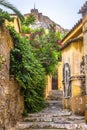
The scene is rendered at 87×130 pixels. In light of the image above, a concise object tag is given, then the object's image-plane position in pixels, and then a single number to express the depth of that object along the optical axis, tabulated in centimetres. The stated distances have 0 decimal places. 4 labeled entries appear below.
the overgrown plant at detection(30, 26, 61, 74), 2189
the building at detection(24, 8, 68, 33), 3966
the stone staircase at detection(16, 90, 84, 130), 1316
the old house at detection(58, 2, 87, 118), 1630
